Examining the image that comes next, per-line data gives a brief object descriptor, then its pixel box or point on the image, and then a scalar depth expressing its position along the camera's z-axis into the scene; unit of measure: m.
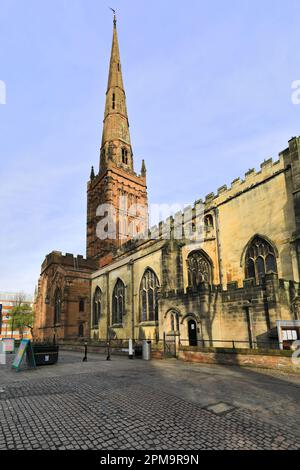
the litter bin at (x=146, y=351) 16.59
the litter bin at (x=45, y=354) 13.84
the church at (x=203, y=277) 15.62
